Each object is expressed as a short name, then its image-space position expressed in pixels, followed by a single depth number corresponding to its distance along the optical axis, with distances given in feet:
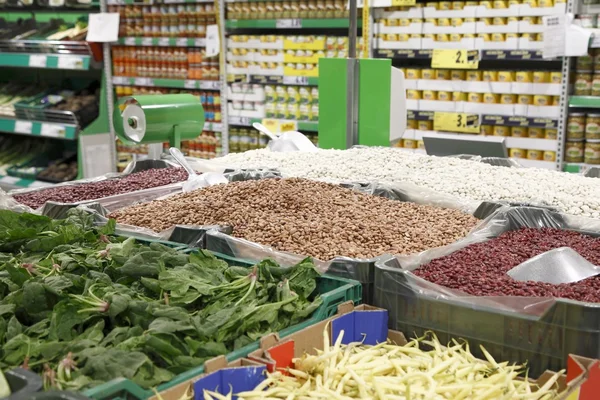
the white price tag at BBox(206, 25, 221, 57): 18.10
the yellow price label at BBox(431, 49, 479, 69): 15.51
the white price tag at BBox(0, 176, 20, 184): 21.26
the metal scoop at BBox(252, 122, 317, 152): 12.37
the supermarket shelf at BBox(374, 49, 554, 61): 14.90
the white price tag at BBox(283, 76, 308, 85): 17.34
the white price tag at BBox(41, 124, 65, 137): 19.88
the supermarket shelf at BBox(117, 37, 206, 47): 19.12
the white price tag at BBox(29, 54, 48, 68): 19.88
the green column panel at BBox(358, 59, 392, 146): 12.19
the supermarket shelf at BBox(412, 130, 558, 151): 15.30
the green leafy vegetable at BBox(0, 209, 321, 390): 4.48
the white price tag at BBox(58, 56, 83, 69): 19.86
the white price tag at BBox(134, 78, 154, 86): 20.29
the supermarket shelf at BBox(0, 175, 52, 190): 20.94
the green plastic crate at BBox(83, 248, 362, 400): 4.06
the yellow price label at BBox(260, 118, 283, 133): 18.03
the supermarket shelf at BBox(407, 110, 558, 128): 15.13
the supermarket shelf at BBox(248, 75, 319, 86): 17.24
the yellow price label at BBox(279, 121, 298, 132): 17.87
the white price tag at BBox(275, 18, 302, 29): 17.34
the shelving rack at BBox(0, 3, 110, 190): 19.93
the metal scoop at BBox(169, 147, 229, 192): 9.56
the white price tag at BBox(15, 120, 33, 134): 20.36
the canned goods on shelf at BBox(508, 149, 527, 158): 15.93
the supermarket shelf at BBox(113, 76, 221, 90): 19.17
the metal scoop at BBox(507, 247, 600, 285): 5.93
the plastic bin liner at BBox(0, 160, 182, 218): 8.59
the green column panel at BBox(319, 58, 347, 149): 12.61
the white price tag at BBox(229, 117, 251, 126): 18.86
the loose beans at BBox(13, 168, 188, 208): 9.43
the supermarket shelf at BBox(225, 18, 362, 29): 16.80
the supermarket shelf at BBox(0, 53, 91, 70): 19.83
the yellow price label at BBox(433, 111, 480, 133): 16.03
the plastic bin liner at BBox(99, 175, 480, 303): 6.15
